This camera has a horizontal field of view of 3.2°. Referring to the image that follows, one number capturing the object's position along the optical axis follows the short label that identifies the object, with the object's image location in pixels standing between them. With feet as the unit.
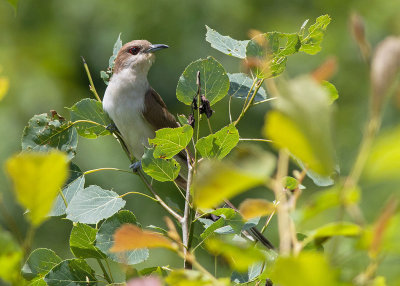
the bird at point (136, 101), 28.95
